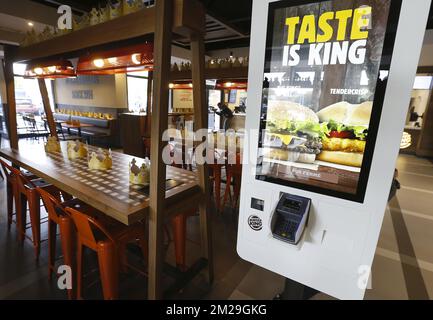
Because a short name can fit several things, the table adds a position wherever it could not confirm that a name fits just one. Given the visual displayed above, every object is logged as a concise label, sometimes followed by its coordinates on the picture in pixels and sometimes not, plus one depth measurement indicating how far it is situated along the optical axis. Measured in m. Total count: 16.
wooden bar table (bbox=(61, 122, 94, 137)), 7.14
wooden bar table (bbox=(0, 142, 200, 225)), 1.60
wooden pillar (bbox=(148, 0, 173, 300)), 1.35
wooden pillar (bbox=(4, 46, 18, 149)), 3.04
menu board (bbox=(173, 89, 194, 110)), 10.12
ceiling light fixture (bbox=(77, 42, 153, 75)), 1.88
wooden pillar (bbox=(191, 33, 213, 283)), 1.71
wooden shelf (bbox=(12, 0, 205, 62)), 1.38
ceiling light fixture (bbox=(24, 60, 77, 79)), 2.92
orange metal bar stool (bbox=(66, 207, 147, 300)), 1.55
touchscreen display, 1.01
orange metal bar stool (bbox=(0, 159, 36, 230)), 2.59
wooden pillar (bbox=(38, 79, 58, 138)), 3.54
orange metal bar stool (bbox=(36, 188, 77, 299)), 1.76
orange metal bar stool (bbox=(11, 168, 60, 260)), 2.22
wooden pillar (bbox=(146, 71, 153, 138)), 5.38
